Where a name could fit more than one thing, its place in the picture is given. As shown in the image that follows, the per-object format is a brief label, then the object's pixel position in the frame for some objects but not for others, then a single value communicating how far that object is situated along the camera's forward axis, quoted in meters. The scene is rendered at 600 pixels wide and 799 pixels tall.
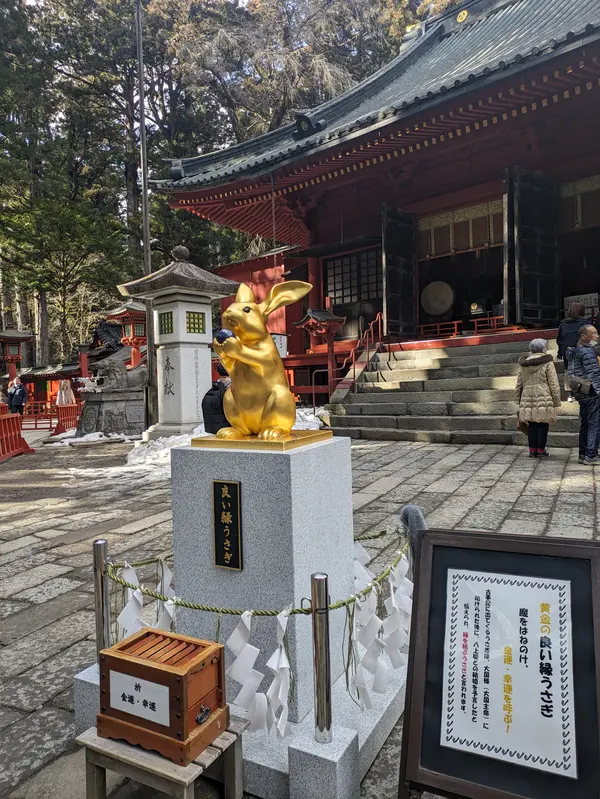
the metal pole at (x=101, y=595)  1.98
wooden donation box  1.46
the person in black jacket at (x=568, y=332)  7.74
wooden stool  1.42
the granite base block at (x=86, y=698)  1.93
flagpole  11.03
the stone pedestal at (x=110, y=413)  12.19
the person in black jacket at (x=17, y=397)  15.92
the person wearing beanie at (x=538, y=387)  6.50
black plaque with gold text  1.95
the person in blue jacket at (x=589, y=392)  6.05
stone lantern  9.32
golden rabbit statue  2.12
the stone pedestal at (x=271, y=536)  1.86
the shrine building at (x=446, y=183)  9.26
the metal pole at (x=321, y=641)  1.56
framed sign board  1.25
